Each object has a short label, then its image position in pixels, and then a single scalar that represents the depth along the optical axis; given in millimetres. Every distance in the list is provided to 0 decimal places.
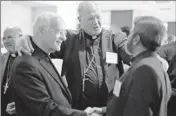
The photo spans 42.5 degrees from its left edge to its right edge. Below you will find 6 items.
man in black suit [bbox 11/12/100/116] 1318
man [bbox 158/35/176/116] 1646
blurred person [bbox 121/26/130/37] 4382
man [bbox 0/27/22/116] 2111
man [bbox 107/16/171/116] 1088
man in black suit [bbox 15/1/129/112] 1955
